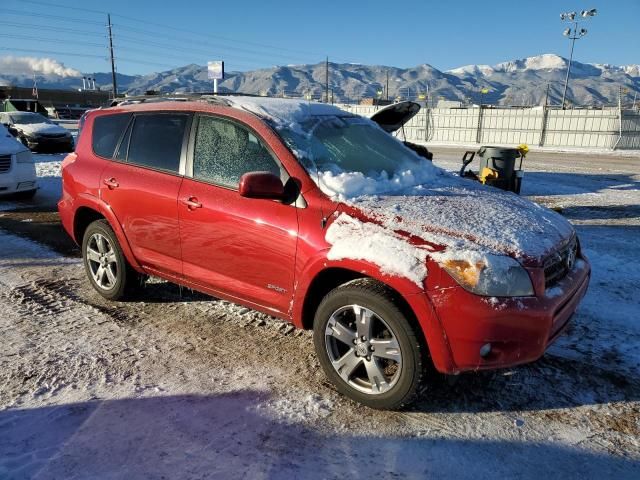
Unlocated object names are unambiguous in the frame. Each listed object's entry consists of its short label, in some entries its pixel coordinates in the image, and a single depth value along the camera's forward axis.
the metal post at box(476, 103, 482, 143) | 29.09
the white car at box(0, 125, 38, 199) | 8.57
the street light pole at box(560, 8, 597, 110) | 35.75
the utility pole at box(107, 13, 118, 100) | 49.60
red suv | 2.61
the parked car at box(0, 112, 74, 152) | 17.28
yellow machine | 8.48
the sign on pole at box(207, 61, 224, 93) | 36.06
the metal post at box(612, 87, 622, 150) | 24.70
